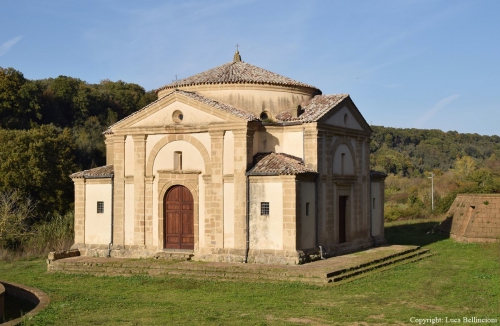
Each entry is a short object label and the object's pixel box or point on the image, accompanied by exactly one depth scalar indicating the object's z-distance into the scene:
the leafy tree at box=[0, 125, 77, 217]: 36.56
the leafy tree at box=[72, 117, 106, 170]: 48.53
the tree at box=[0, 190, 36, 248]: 29.12
